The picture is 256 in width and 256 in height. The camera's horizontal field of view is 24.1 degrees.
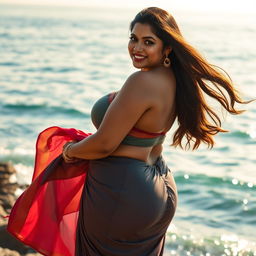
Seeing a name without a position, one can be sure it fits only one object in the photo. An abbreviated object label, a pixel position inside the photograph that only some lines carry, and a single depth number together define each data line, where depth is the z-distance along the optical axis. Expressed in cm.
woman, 311
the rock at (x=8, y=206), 511
